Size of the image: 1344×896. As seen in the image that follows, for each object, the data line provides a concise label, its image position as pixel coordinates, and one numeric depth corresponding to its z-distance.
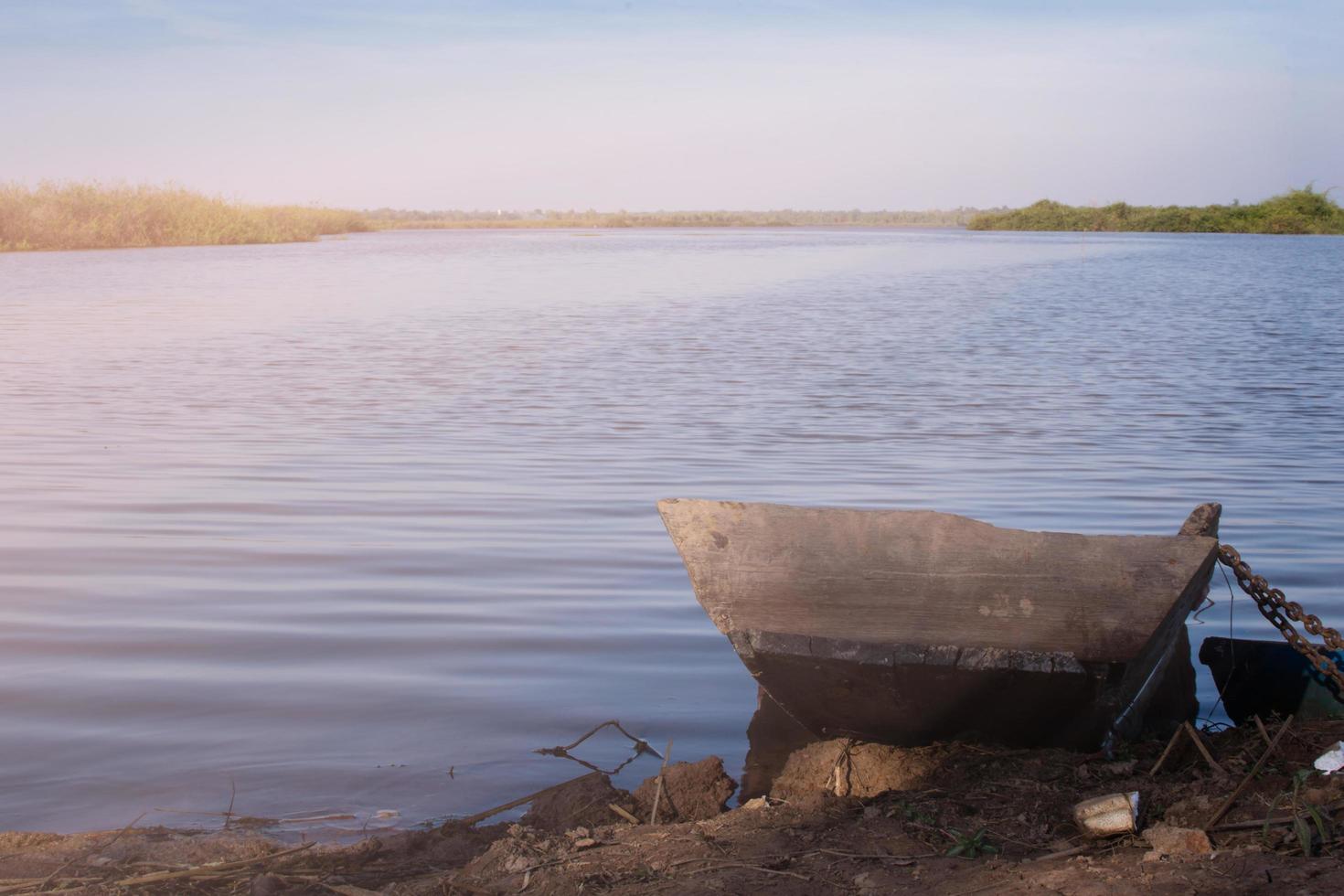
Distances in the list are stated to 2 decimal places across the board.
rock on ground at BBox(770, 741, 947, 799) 3.44
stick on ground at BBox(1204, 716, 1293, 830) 2.77
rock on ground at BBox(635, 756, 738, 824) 3.34
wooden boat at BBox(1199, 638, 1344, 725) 3.72
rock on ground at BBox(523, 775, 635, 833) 3.25
